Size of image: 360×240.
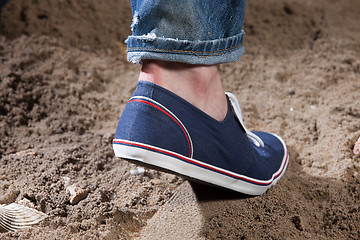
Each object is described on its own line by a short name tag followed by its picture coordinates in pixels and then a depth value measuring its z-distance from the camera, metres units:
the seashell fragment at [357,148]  1.12
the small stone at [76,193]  1.07
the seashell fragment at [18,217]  1.04
